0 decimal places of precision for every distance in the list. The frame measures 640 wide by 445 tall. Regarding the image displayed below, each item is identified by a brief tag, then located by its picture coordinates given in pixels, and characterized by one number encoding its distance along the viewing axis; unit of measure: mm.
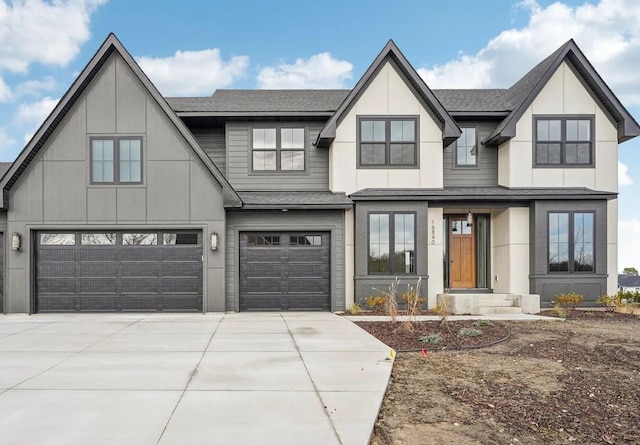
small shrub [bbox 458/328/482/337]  9570
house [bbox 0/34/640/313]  13664
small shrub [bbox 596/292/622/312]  14156
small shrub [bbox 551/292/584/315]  13625
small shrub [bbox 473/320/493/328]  10969
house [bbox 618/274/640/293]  17375
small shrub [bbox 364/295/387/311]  13578
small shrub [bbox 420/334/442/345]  8820
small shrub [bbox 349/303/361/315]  13695
